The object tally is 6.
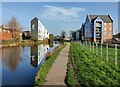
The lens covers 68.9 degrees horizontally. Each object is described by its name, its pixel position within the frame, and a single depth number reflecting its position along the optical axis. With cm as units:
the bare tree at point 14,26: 2602
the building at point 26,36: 3593
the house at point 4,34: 2485
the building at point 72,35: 6061
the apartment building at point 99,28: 2904
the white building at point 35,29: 3364
